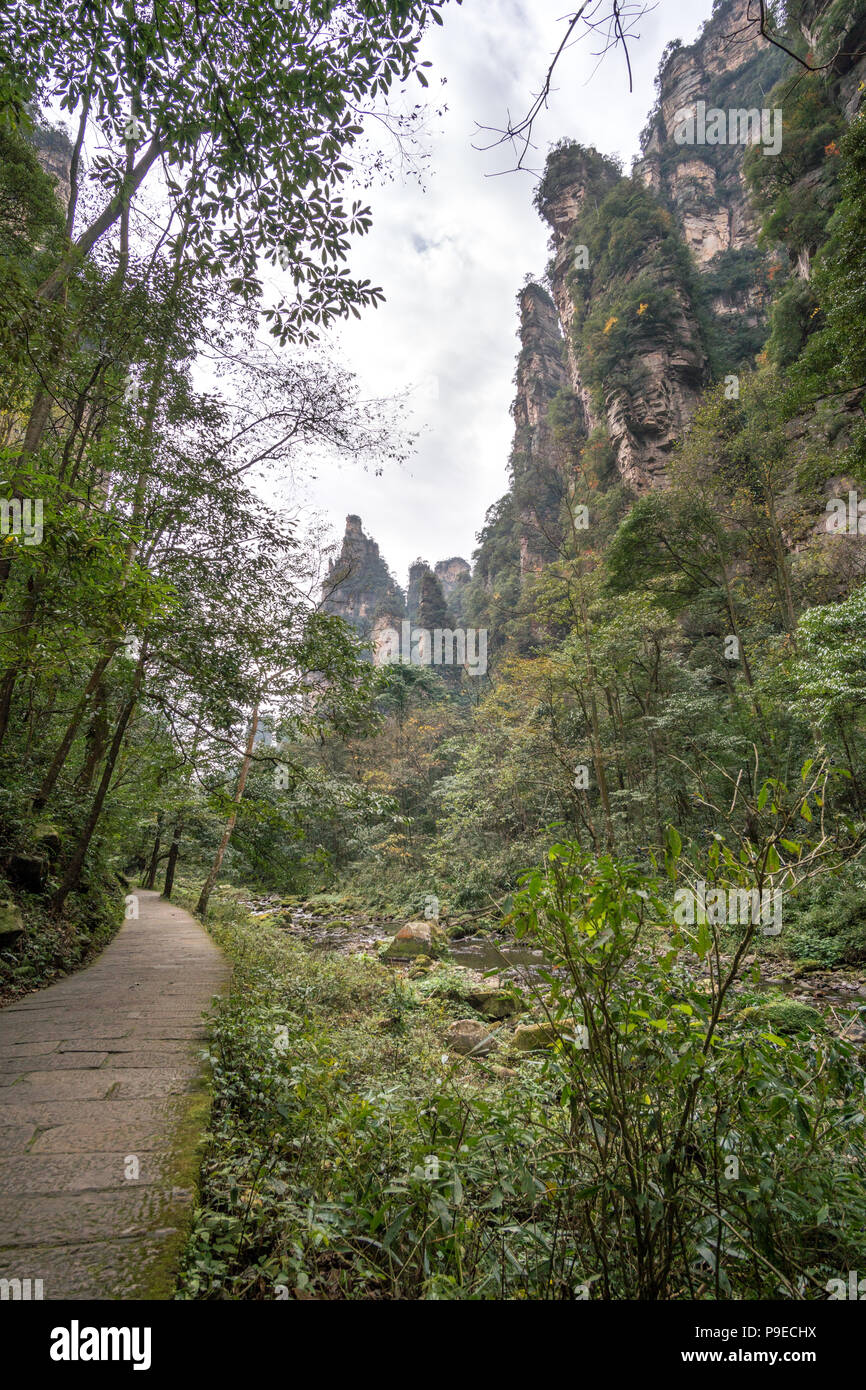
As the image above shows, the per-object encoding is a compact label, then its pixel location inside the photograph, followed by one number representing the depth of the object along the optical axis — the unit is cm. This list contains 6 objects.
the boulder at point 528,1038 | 556
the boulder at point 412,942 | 1077
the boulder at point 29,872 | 557
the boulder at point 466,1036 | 539
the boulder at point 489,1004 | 724
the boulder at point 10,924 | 471
